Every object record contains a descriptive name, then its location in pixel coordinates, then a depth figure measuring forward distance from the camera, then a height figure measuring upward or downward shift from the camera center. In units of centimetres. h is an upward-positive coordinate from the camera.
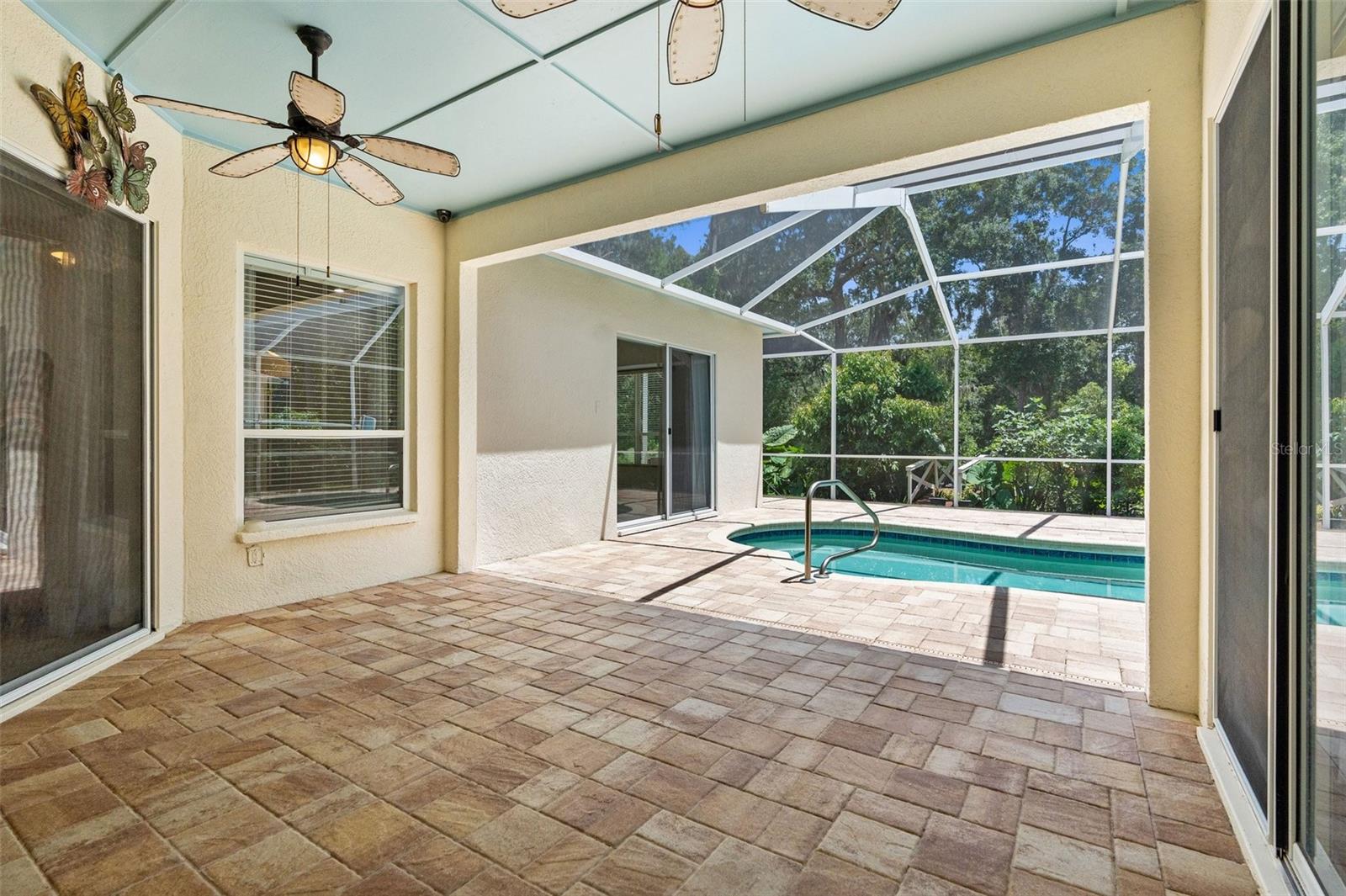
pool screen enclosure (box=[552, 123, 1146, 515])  597 +175
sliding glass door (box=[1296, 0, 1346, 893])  126 -9
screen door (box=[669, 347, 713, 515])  764 +13
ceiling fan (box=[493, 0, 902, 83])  177 +123
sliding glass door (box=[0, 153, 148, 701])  256 +8
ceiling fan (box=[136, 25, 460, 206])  245 +129
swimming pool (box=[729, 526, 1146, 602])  570 -123
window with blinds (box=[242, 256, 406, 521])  408 +35
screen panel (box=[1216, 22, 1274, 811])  175 +7
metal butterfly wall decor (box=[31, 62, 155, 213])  273 +136
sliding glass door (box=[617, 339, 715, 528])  699 +13
